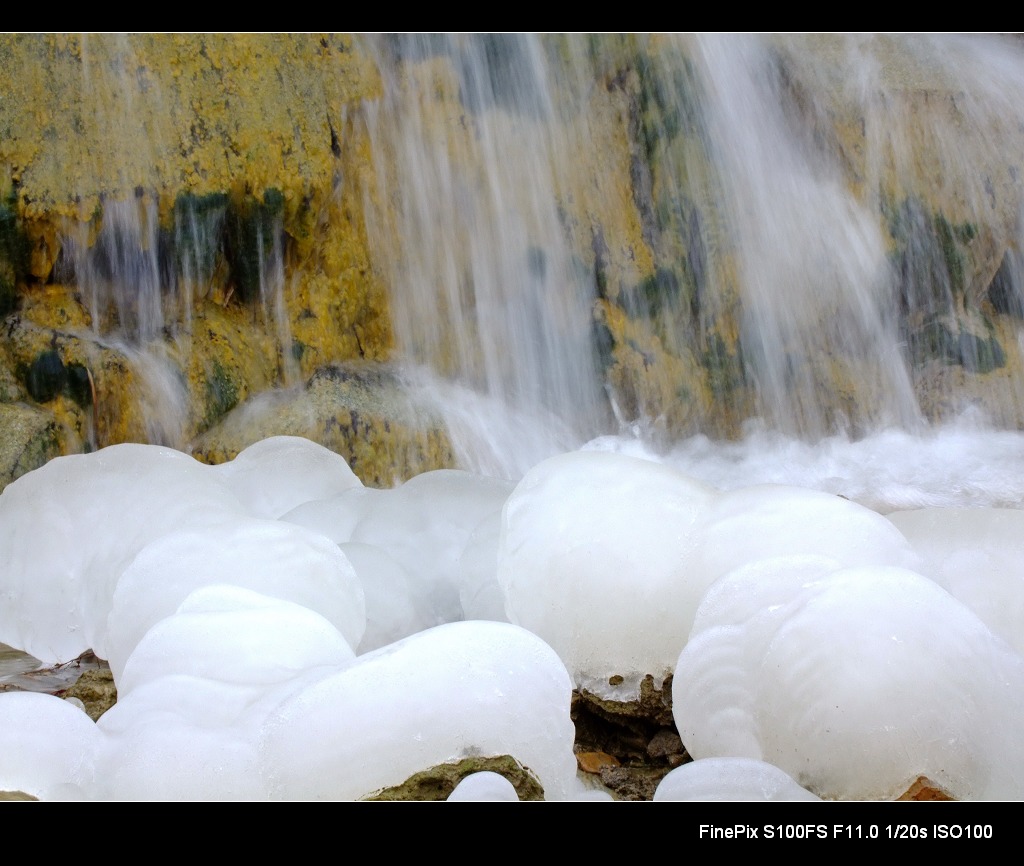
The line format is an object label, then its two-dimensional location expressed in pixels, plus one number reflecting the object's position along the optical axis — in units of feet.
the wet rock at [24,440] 15.84
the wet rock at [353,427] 18.06
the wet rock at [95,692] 7.79
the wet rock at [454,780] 5.38
